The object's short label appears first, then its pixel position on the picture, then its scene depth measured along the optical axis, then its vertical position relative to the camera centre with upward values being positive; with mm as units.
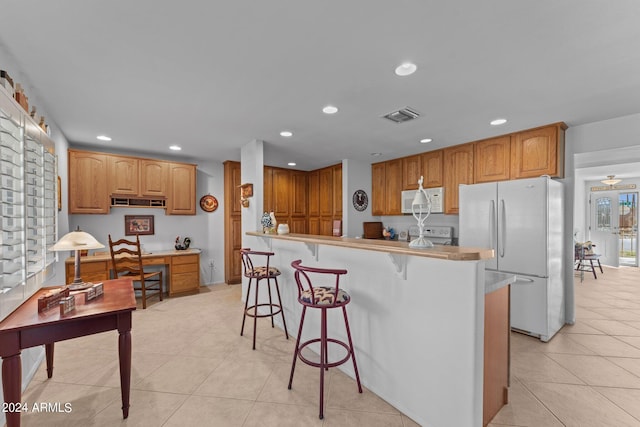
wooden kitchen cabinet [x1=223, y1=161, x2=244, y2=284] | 5312 -189
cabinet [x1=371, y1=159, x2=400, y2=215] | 4953 +453
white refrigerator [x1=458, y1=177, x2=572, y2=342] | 2893 -328
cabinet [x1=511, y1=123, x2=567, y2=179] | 3164 +713
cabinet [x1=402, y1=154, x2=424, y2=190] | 4613 +689
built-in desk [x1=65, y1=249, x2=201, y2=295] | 3857 -848
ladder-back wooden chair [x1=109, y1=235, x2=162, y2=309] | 3854 -789
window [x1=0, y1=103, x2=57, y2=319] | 1567 +23
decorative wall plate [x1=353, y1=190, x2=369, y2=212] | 5230 +218
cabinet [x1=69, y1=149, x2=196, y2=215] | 3945 +428
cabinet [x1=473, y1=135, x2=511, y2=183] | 3562 +703
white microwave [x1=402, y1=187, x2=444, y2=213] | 4273 +215
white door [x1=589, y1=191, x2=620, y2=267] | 6961 -336
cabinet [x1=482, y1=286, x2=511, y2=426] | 1696 -899
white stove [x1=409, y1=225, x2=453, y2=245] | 4418 -360
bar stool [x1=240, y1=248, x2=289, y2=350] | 2809 -636
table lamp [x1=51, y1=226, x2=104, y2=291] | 1984 -249
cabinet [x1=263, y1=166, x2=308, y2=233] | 5771 +330
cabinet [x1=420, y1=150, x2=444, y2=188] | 4309 +693
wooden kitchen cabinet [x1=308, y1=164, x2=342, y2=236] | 5516 +268
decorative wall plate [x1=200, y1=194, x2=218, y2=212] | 5211 +154
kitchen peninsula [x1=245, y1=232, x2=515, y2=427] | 1511 -725
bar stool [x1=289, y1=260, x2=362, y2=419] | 1805 -621
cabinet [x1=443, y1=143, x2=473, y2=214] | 3961 +601
